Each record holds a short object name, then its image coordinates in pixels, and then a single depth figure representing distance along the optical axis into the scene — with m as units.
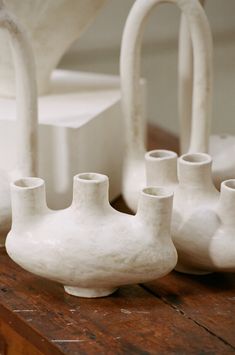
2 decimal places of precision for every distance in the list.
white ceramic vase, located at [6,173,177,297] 1.33
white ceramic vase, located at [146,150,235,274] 1.37
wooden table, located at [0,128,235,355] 1.28
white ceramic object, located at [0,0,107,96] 1.62
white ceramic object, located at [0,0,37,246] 1.44
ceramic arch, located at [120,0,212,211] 1.52
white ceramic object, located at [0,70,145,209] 1.58
